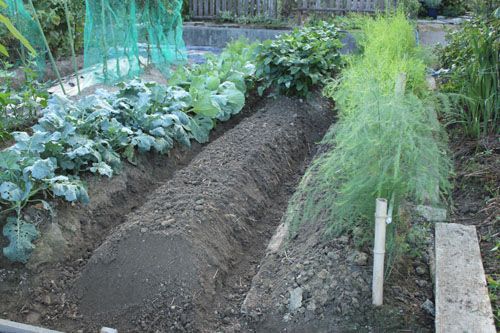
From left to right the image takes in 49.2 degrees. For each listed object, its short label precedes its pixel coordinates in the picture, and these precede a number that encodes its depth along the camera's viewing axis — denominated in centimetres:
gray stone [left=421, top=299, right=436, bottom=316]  309
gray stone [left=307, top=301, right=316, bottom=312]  320
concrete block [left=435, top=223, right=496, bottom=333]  285
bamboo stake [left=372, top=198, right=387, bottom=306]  283
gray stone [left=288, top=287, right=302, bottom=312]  328
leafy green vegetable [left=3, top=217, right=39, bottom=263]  374
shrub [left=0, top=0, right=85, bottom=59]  930
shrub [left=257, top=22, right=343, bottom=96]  686
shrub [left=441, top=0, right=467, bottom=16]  1552
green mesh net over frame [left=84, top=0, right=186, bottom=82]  768
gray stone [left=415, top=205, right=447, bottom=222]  404
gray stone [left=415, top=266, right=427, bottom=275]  344
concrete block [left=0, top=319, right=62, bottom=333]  291
